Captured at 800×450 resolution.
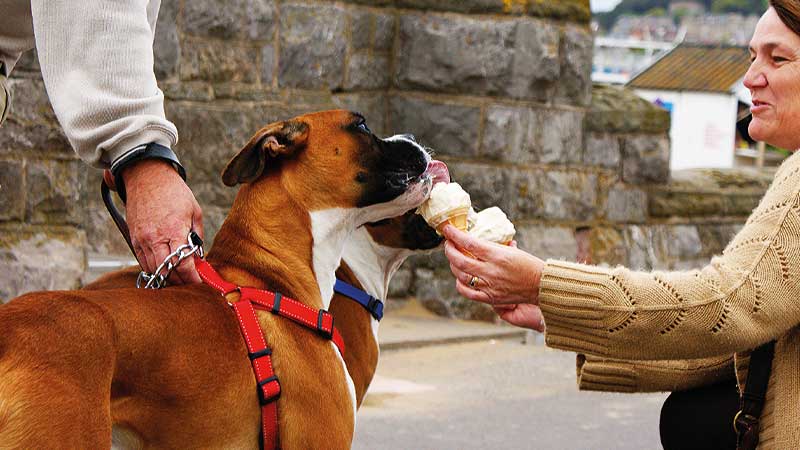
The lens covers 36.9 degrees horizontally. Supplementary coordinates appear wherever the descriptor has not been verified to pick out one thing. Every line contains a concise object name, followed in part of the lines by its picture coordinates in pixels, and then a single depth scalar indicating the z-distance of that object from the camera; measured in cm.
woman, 315
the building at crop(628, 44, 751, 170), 4091
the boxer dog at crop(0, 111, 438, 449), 269
